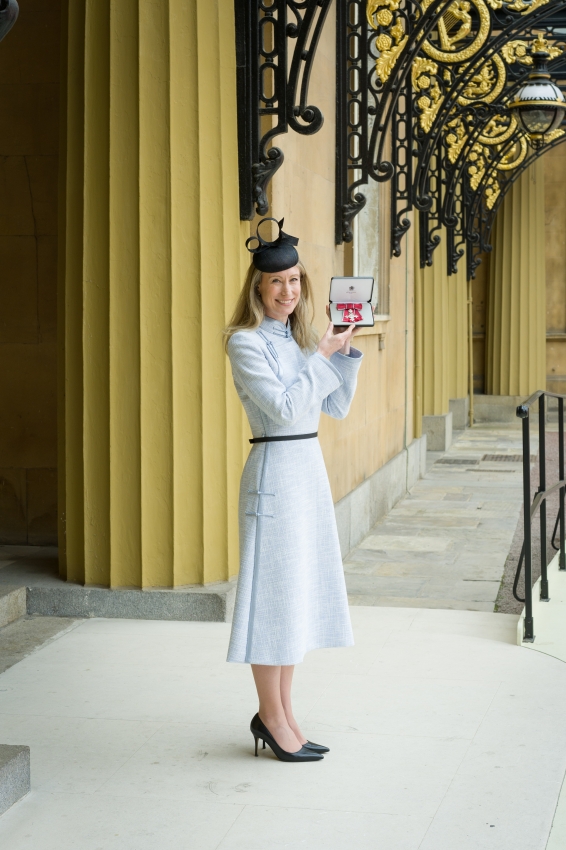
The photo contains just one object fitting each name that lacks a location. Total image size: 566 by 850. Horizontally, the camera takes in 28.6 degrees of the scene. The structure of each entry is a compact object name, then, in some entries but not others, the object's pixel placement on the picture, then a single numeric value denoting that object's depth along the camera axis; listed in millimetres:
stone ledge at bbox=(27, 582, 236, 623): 5066
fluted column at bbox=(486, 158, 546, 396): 17516
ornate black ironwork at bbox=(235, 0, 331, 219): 5082
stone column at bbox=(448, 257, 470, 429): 15211
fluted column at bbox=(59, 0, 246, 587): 5008
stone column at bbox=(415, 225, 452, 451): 12802
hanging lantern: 9617
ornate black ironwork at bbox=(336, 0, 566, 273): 6758
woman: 3328
